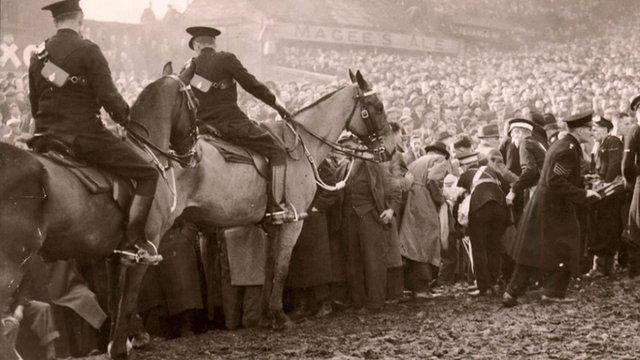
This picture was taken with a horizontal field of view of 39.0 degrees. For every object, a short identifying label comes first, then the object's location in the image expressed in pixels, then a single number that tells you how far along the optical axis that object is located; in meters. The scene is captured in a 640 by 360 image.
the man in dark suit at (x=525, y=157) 10.52
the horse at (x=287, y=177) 8.20
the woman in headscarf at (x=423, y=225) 10.77
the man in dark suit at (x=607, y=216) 11.98
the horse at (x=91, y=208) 6.07
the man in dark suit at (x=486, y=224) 10.66
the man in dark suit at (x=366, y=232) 9.93
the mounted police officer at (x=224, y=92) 8.62
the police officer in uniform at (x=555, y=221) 9.45
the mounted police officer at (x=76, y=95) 6.62
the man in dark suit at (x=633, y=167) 10.23
